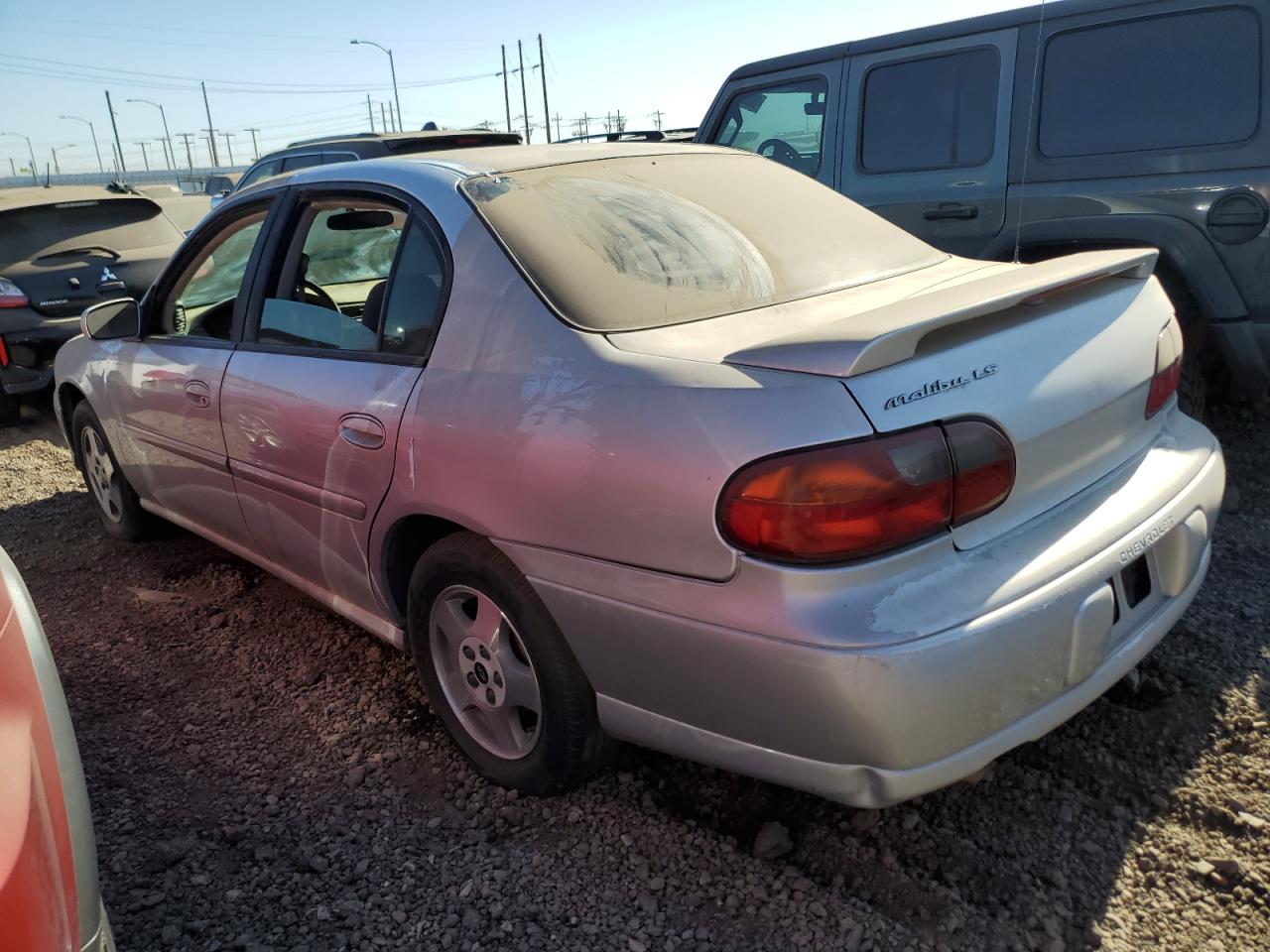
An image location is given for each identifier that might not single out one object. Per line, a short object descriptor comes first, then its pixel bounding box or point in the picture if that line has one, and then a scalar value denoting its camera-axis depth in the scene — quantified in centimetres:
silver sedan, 181
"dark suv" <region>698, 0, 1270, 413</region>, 398
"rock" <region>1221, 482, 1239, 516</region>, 402
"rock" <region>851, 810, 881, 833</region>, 235
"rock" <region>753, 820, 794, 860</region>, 228
